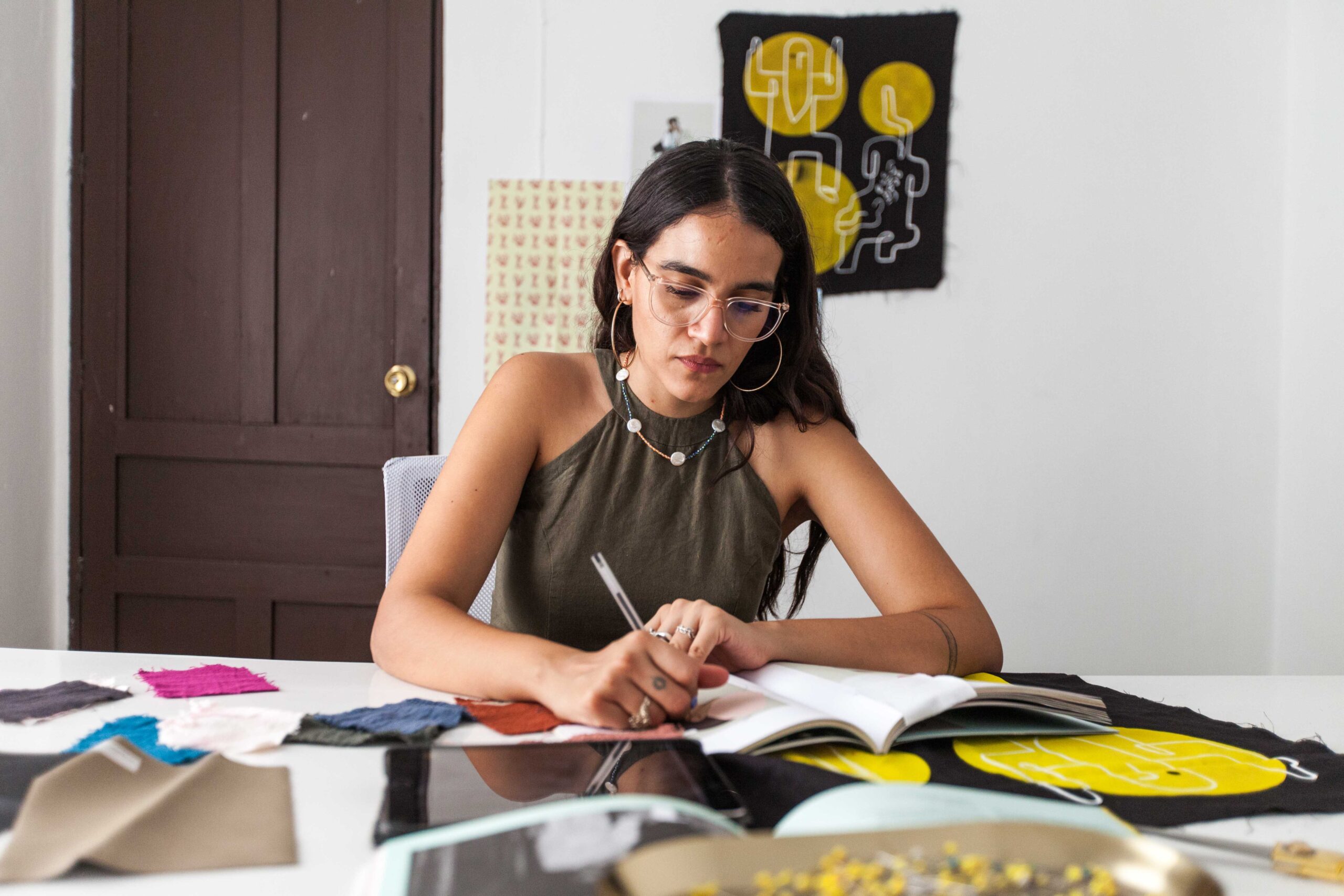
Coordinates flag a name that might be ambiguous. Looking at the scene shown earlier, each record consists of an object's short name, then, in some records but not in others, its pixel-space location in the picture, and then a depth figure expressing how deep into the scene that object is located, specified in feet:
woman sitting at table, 3.76
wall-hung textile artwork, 8.08
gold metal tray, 1.50
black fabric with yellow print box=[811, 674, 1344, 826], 2.33
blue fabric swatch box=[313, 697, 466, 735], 2.67
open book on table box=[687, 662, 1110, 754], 2.55
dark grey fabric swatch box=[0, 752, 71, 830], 1.98
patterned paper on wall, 8.25
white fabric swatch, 2.47
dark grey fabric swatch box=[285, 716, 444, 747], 2.53
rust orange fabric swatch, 2.77
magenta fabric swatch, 3.03
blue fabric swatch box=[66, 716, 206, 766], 2.34
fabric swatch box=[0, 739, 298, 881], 1.77
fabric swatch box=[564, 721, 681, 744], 2.62
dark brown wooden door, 8.41
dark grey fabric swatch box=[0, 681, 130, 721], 2.71
